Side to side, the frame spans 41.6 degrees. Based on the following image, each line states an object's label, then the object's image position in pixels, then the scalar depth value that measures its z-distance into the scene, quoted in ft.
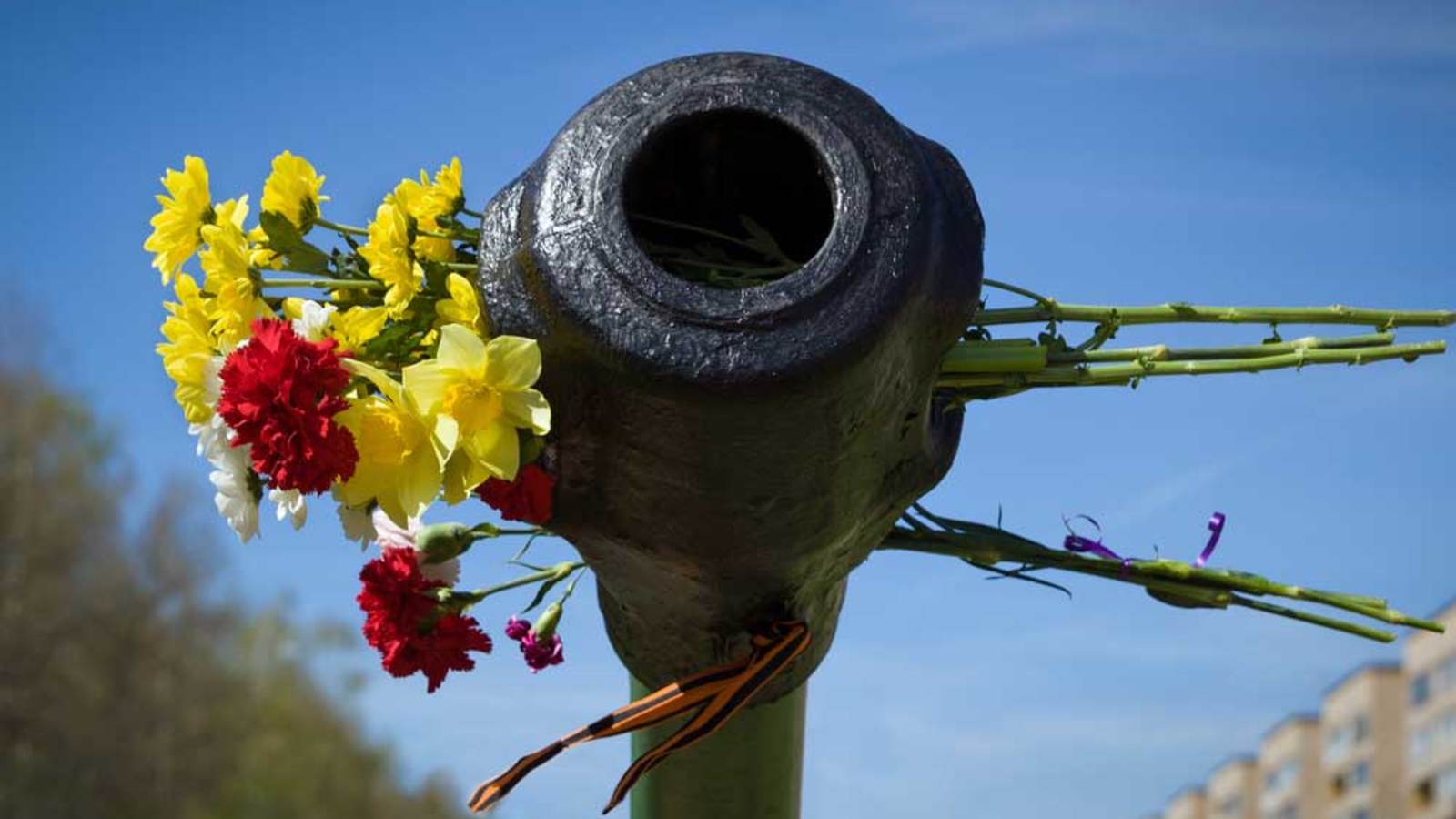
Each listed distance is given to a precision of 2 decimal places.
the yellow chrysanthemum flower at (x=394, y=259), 7.37
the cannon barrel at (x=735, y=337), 5.67
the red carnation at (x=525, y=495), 6.55
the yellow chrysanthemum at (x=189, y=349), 7.62
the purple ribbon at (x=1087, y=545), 8.98
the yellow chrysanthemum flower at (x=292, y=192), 7.88
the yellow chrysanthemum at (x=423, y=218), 7.52
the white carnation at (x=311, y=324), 7.25
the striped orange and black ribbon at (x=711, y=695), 6.86
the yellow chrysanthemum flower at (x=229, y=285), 7.72
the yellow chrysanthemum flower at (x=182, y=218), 8.11
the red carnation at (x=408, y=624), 7.79
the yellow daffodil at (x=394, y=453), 6.63
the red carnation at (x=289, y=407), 6.73
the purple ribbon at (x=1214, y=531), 9.12
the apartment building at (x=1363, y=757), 101.09
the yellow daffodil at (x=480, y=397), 6.20
